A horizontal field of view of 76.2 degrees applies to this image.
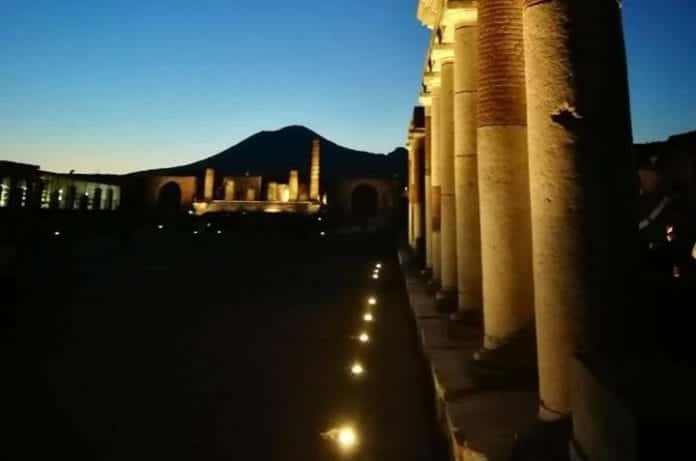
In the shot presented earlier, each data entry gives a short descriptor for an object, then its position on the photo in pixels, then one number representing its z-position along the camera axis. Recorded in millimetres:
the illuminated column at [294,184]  52312
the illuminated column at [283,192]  53438
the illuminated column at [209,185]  53750
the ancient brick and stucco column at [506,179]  4082
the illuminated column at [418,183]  14906
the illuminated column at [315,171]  52584
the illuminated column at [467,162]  5660
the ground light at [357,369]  5665
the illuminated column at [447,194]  7293
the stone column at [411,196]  16288
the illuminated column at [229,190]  53094
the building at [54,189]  37281
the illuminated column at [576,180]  2566
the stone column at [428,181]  10556
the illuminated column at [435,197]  9005
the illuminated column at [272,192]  53438
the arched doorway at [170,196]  58953
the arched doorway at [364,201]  63875
